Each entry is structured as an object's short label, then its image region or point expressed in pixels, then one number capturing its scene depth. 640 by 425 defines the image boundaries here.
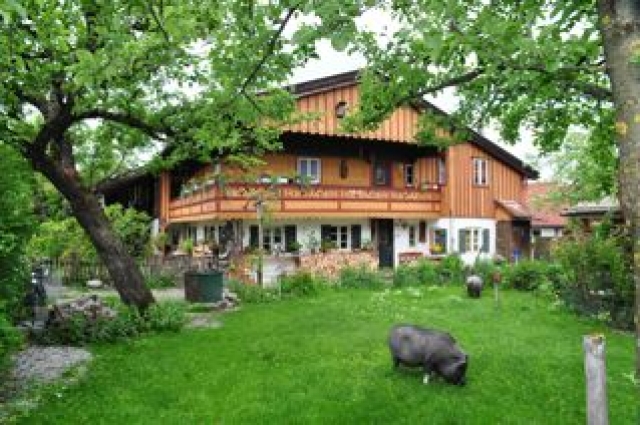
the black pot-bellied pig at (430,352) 9.48
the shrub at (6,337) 8.17
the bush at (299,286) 22.05
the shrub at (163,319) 14.48
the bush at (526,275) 23.59
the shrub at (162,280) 25.66
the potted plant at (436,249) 33.59
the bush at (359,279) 24.41
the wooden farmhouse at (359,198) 28.05
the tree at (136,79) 5.35
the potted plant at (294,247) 28.44
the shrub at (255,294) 20.52
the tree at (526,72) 3.64
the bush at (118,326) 13.15
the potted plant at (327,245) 28.94
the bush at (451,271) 25.87
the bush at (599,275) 15.63
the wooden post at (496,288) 18.30
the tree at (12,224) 9.03
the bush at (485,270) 24.73
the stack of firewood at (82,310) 13.48
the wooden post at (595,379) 4.79
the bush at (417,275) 24.81
